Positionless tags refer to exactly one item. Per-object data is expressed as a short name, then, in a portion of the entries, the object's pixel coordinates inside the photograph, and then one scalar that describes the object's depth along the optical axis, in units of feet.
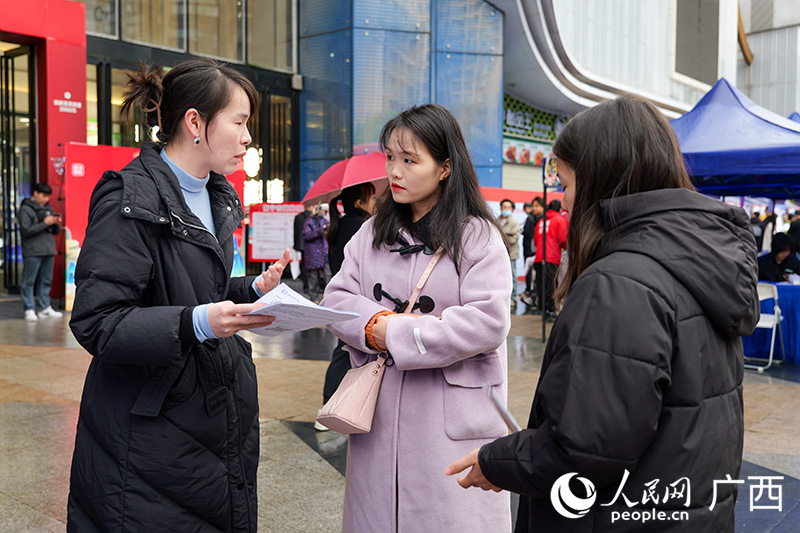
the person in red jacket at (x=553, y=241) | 35.50
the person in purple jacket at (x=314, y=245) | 44.52
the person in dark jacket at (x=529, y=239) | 43.16
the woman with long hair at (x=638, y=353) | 4.71
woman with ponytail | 6.20
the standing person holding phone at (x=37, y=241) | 34.12
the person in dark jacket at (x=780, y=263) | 29.63
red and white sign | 43.88
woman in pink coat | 7.59
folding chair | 26.27
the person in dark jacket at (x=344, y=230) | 17.29
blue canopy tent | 26.16
